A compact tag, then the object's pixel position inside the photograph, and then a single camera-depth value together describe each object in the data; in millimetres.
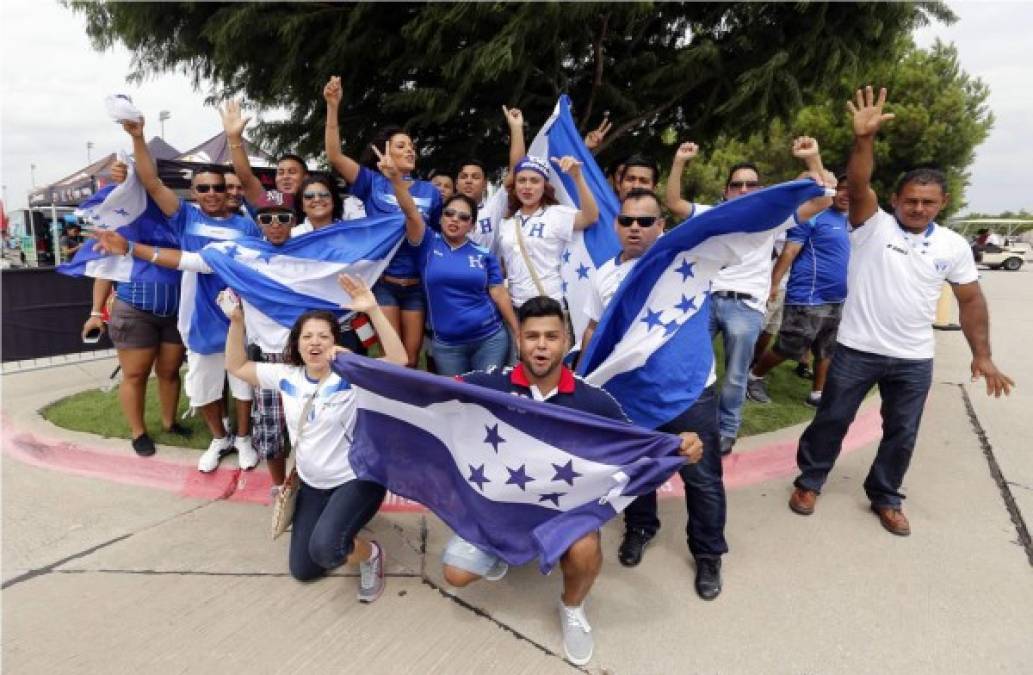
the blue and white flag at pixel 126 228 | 3549
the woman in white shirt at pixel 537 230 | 3816
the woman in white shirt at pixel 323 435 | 2697
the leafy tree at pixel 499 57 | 4418
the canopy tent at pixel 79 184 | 11031
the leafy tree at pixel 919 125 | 23078
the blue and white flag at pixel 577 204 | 3928
